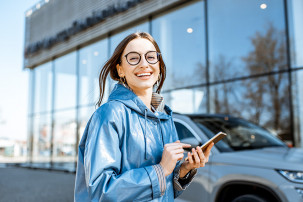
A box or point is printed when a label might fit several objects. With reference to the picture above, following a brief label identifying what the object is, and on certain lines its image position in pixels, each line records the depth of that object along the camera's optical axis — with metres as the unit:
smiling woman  1.10
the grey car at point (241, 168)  2.82
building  7.14
